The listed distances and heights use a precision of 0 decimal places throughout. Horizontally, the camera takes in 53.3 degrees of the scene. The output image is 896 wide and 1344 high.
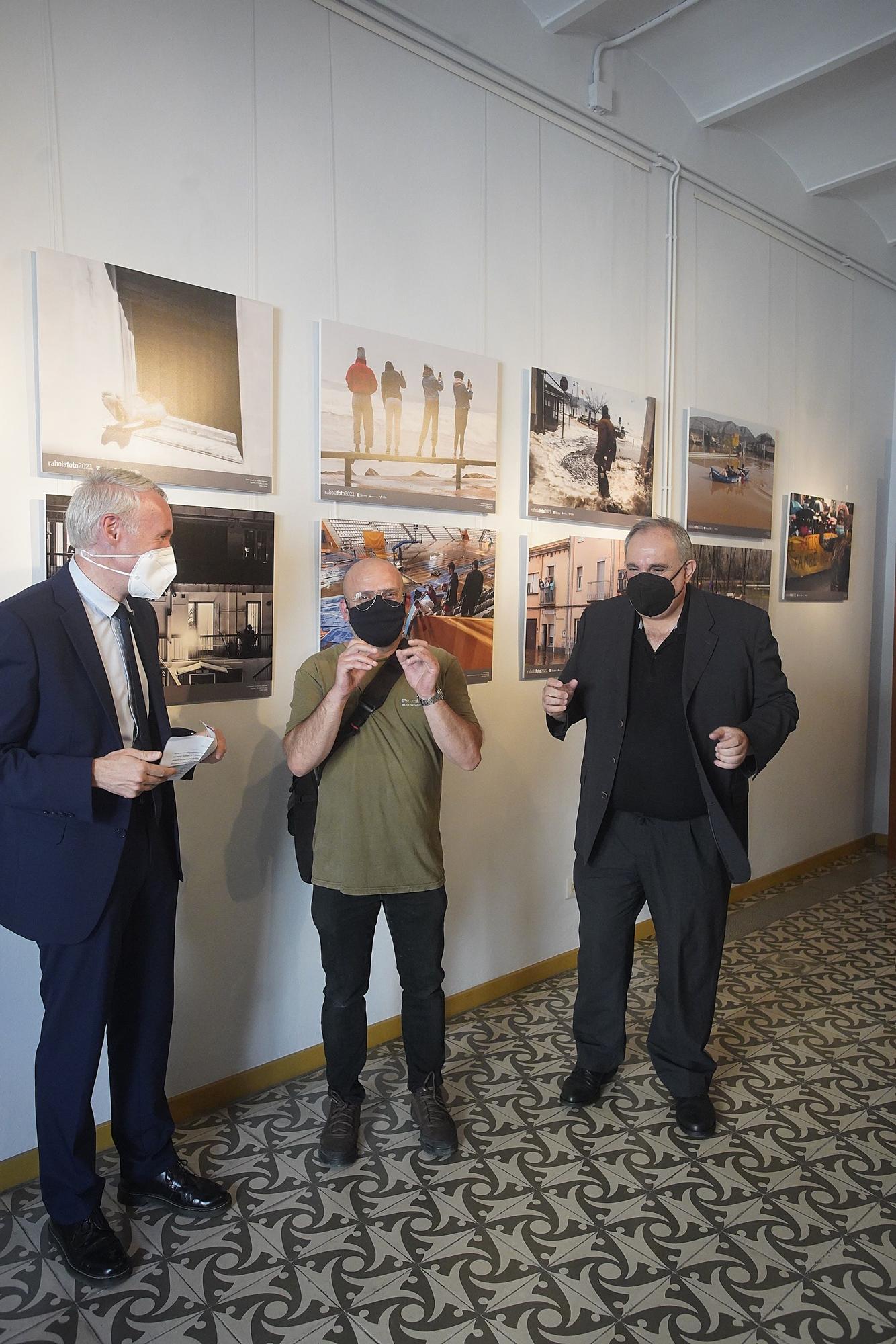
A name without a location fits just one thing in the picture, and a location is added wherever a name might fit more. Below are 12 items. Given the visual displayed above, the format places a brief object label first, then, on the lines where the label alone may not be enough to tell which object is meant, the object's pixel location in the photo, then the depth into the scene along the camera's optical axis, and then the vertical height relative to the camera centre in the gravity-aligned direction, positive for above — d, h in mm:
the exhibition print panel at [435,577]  3180 +71
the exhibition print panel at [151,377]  2516 +658
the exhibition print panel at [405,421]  3137 +651
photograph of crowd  5430 +299
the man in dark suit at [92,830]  2049 -572
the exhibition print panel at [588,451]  3869 +664
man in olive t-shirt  2568 -700
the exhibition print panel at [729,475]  4676 +663
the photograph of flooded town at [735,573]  4840 +136
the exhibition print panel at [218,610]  2799 -47
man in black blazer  2801 -589
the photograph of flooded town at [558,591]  3922 +20
